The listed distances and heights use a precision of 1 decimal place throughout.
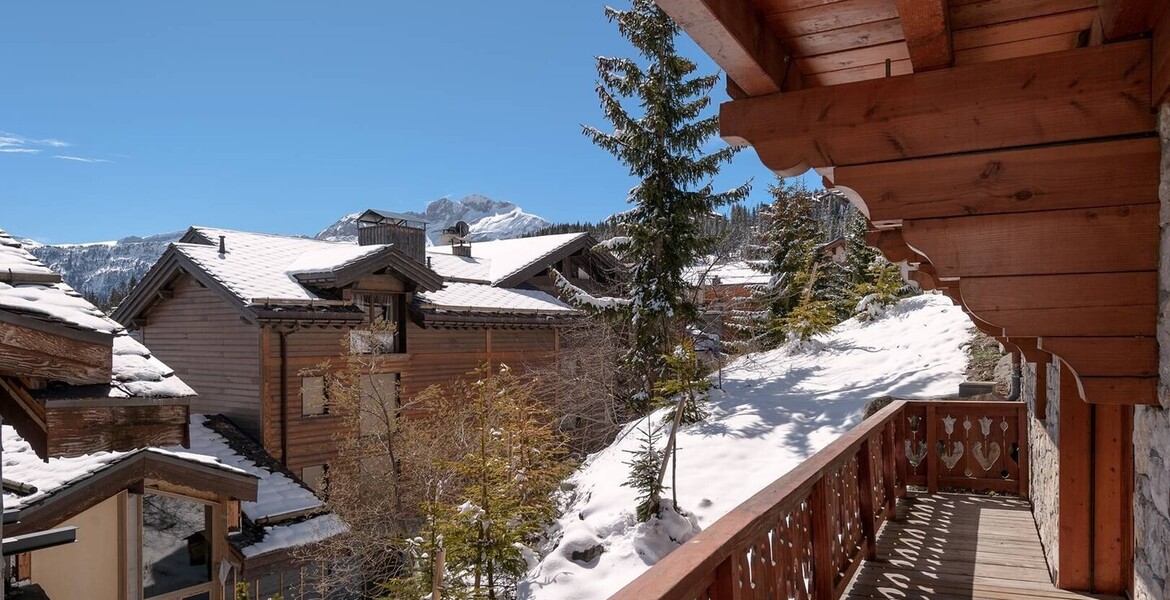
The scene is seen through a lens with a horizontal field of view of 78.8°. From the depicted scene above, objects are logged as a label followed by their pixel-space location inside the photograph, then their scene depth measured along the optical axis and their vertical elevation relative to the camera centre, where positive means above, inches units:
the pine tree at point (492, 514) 327.3 -110.1
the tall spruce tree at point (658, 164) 586.9 +111.4
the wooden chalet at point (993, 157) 85.0 +18.8
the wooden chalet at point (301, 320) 550.3 -22.3
